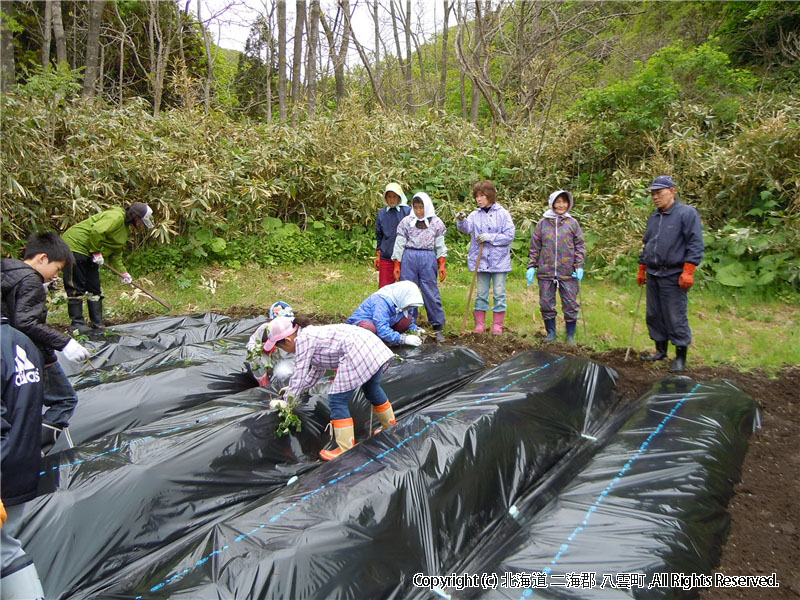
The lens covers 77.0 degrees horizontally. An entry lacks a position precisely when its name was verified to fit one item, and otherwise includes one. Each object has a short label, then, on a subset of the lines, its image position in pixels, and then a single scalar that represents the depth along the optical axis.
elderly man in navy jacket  4.07
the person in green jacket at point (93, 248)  5.20
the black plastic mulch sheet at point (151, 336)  4.30
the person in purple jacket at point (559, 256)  4.84
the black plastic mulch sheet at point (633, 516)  1.93
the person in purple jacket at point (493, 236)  5.03
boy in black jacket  2.86
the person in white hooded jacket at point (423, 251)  5.04
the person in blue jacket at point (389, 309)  3.93
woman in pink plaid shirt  2.90
